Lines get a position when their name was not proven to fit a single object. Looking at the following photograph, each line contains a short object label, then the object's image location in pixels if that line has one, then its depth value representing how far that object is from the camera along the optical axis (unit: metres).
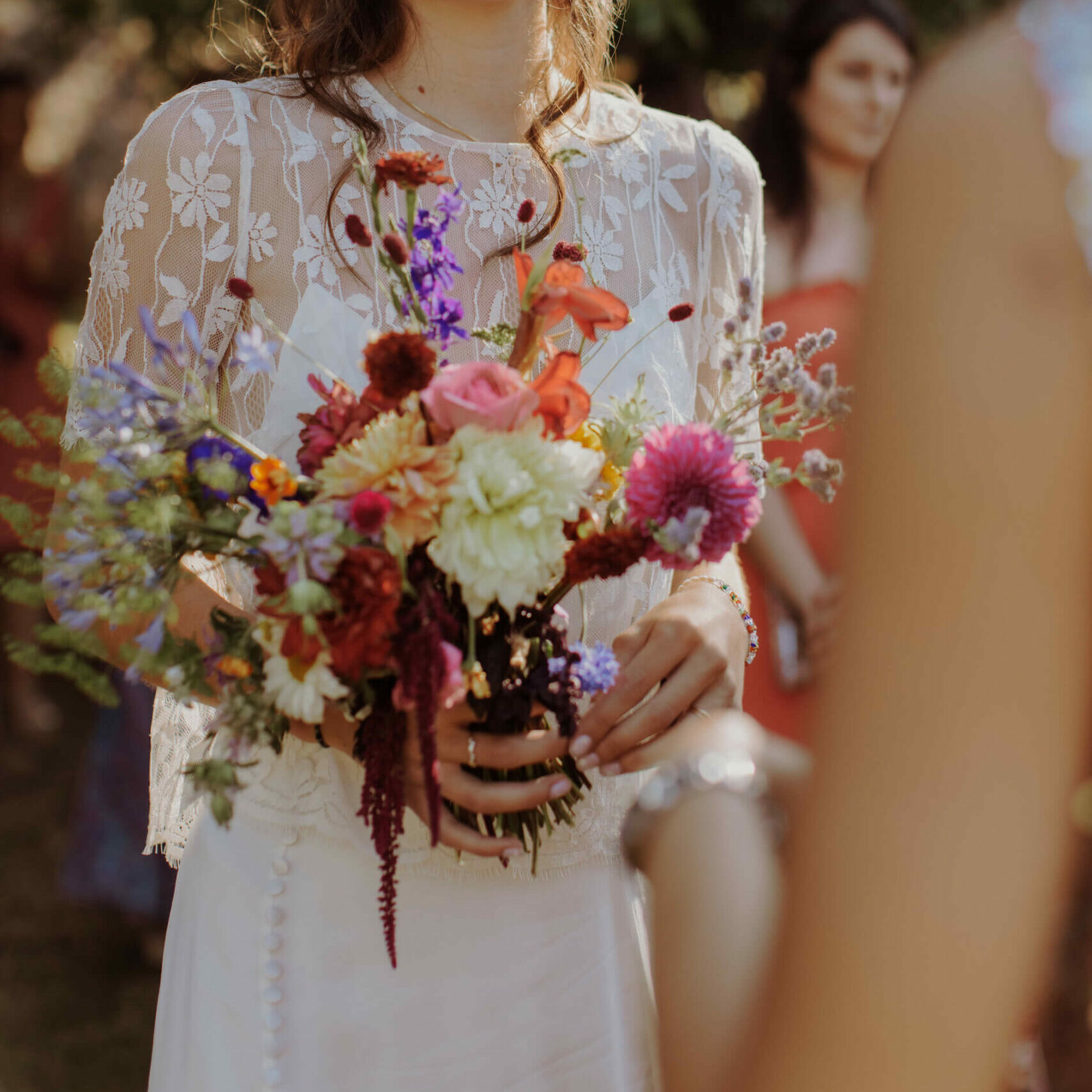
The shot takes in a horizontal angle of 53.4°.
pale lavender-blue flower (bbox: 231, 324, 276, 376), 1.01
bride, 1.41
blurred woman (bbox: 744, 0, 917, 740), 2.91
